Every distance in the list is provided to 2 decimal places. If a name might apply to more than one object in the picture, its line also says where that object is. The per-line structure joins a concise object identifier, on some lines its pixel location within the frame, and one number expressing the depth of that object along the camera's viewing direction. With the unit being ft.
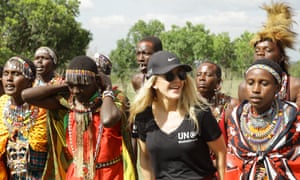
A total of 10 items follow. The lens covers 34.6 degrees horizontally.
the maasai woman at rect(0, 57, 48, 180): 15.52
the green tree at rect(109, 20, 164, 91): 198.70
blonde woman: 11.98
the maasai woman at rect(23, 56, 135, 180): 13.94
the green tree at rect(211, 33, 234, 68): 214.69
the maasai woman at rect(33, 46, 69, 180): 14.89
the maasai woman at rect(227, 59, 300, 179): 13.38
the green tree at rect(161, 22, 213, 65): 206.59
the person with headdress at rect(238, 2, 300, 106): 17.54
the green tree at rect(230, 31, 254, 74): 180.96
